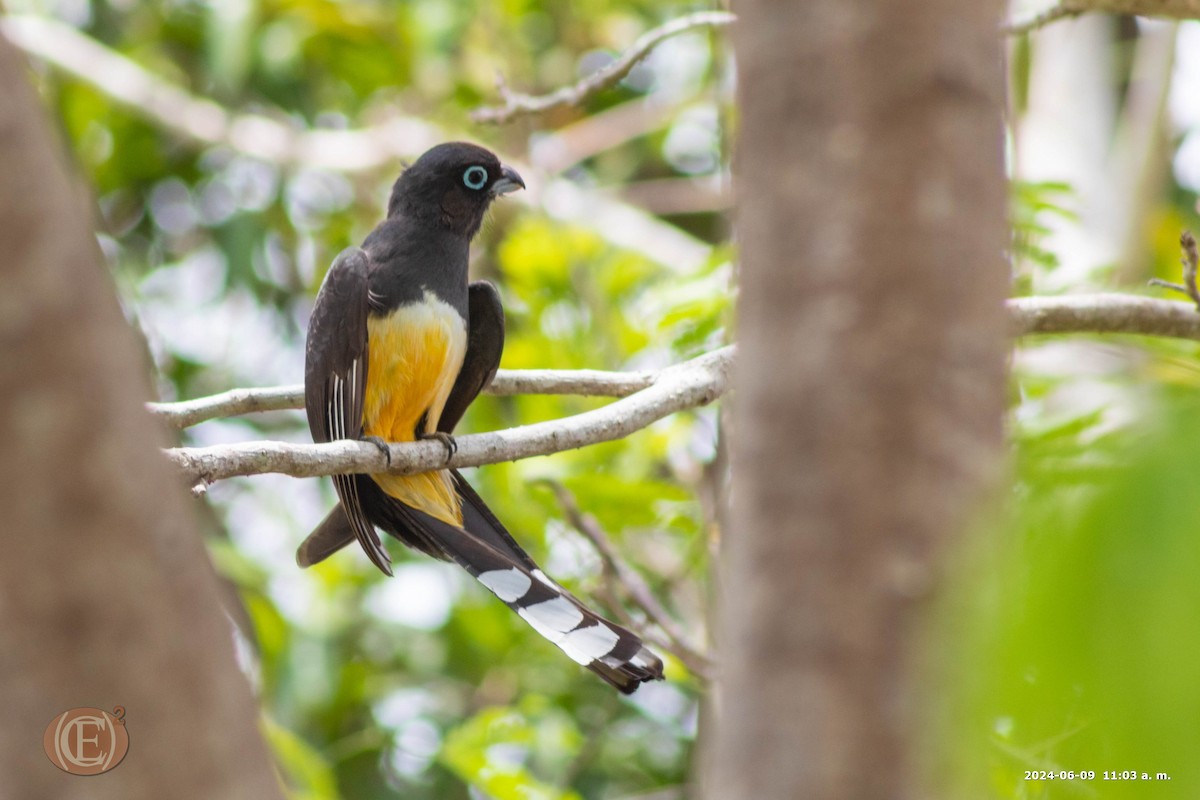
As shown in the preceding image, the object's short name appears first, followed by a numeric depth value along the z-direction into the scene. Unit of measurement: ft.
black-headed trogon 27.55
